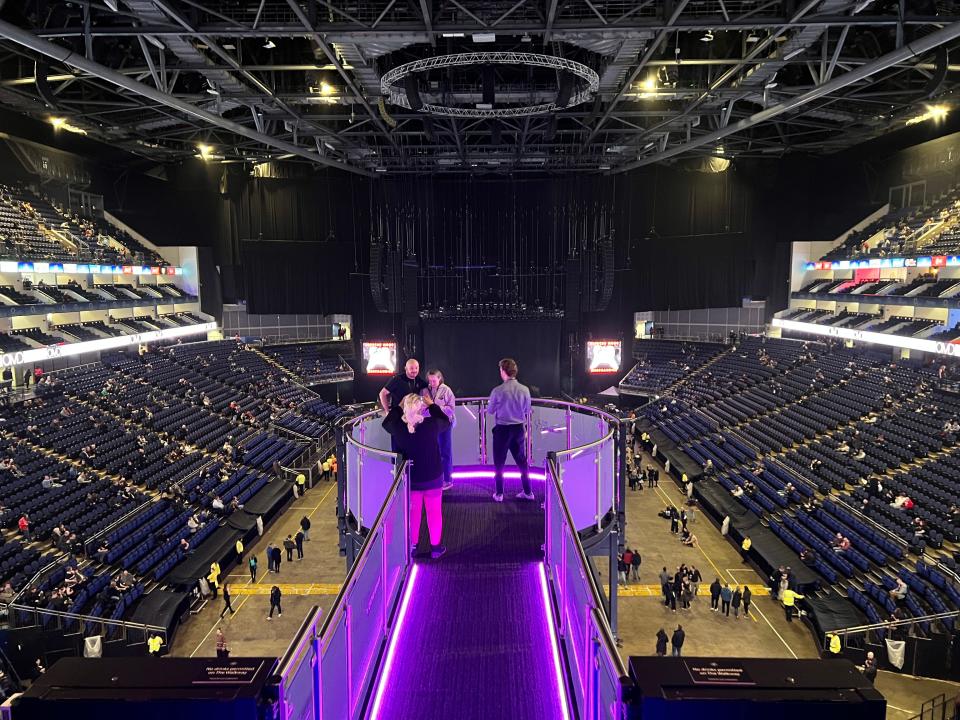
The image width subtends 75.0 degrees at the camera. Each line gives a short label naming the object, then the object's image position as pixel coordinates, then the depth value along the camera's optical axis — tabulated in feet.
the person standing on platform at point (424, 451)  21.56
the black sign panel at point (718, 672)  8.19
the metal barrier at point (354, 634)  10.35
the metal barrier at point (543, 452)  22.86
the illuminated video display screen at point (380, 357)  116.16
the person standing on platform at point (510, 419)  25.36
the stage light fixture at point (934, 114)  85.08
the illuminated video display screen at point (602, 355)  115.96
